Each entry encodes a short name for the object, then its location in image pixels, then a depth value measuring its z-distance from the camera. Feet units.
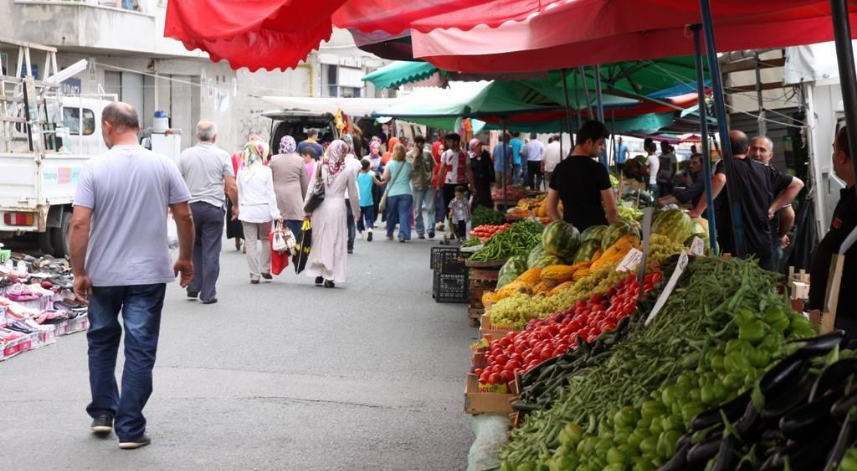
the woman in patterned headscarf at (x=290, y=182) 49.88
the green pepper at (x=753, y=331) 9.60
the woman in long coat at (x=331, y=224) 47.26
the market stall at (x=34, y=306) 32.42
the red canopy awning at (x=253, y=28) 17.54
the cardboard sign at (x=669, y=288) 13.51
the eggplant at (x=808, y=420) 7.43
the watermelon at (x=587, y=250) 26.08
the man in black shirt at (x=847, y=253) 18.48
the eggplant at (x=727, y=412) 8.60
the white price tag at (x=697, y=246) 16.53
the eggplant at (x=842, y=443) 6.79
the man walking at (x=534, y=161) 103.86
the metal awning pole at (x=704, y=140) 21.43
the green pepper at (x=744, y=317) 9.88
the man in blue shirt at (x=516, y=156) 107.00
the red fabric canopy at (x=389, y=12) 19.19
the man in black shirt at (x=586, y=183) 29.73
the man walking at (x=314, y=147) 55.67
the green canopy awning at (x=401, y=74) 38.75
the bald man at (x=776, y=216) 35.50
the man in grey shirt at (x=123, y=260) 21.30
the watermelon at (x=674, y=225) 25.03
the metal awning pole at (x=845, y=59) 14.44
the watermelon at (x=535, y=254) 28.30
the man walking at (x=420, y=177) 73.61
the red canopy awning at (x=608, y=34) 23.38
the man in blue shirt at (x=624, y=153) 136.44
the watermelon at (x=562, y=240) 27.53
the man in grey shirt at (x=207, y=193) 40.52
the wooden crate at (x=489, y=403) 15.69
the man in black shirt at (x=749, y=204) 31.65
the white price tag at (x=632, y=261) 18.92
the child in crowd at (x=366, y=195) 73.41
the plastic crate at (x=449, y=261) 43.57
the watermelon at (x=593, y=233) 26.41
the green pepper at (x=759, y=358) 9.30
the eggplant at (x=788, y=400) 7.91
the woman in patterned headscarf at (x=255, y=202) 47.44
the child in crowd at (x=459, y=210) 68.95
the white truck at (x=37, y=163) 49.19
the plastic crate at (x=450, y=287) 44.21
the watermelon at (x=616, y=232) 25.17
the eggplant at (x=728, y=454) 7.86
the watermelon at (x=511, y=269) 29.81
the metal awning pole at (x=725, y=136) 19.25
